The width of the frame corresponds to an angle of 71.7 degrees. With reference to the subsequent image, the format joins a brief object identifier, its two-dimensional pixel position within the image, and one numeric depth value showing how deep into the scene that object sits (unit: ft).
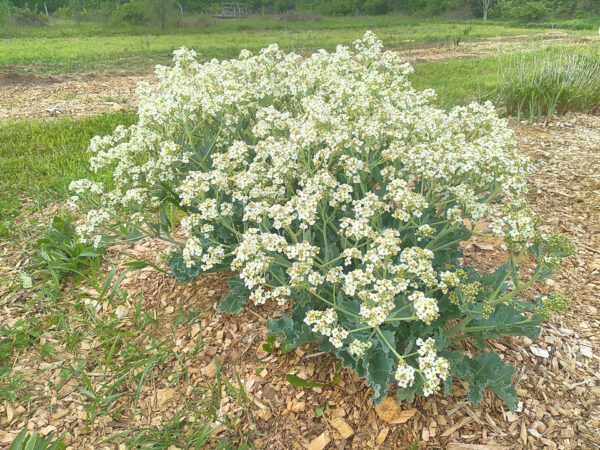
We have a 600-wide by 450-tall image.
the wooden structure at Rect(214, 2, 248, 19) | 101.19
